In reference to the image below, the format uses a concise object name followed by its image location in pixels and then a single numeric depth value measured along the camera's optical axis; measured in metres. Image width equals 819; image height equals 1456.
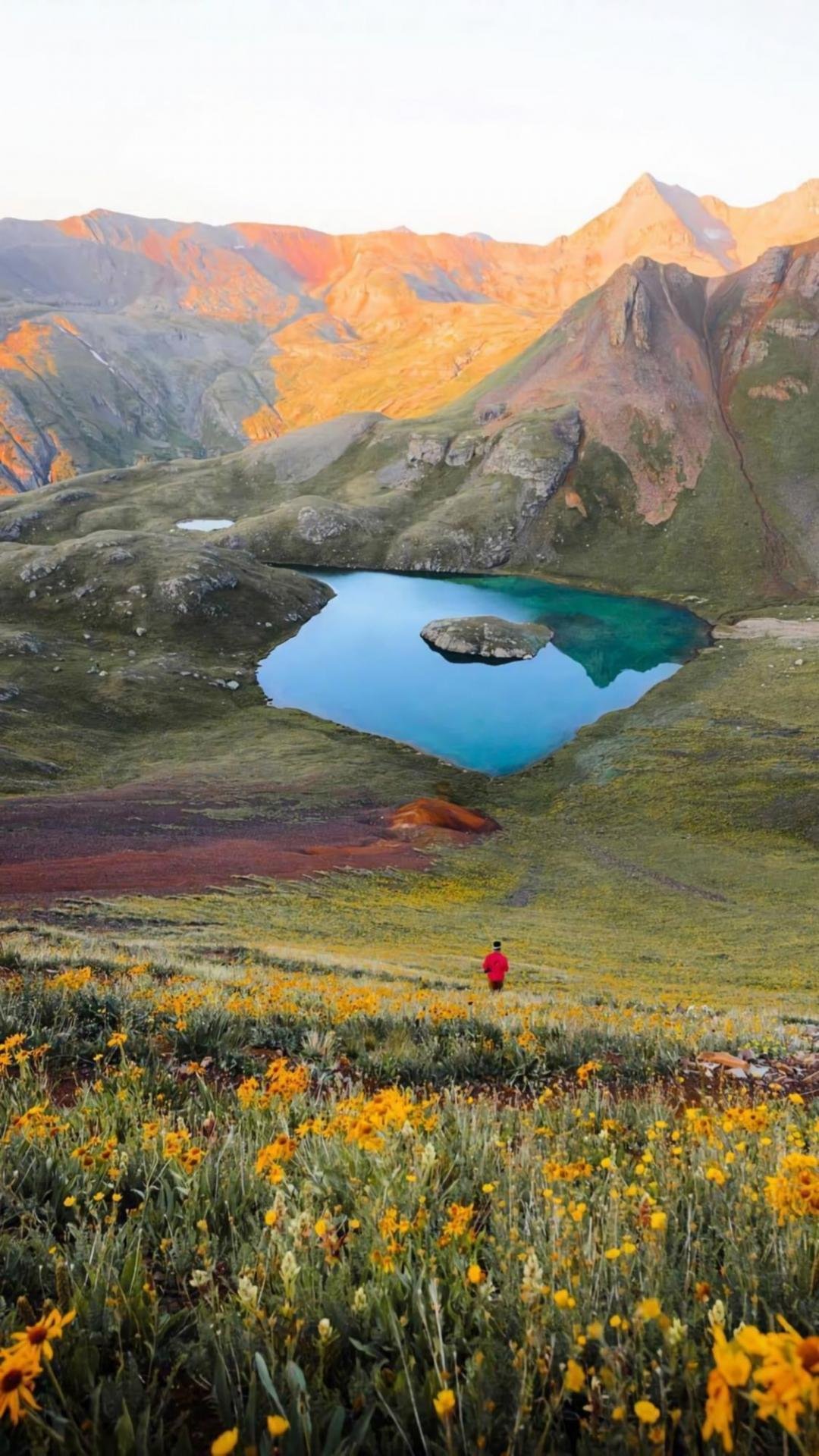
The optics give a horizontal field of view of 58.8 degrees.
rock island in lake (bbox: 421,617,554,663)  103.12
